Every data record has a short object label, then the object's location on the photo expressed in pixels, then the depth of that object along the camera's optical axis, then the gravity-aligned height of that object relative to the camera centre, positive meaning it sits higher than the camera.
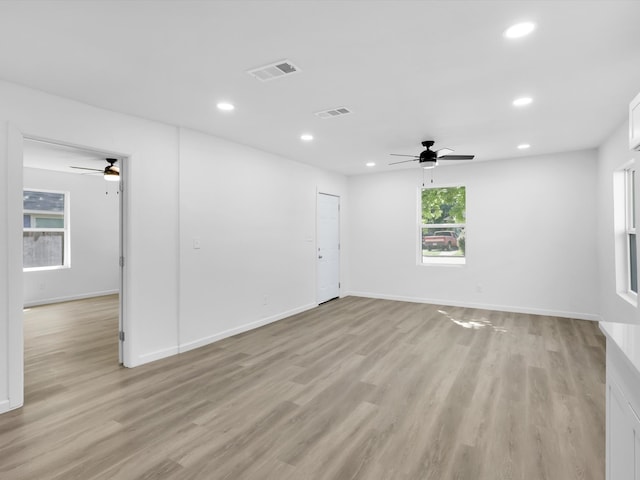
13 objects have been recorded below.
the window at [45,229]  6.92 +0.31
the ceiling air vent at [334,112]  3.50 +1.36
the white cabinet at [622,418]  1.11 -0.64
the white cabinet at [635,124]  2.22 +0.78
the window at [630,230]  4.06 +0.13
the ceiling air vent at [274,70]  2.53 +1.32
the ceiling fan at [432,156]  4.67 +1.18
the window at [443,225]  6.50 +0.33
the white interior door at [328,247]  6.64 -0.09
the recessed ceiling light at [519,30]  2.05 +1.30
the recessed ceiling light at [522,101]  3.24 +1.35
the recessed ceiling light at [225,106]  3.33 +1.35
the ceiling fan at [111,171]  5.83 +1.24
